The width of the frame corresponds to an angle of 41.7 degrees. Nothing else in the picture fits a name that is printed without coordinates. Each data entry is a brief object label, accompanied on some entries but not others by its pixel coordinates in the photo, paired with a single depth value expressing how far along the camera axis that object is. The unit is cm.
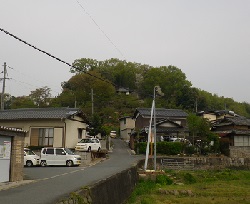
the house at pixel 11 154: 1510
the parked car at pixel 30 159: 2473
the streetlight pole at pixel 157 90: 2350
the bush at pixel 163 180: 2144
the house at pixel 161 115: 4744
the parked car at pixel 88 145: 3150
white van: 2517
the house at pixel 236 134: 3697
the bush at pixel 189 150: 3503
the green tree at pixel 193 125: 3653
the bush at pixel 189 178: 2501
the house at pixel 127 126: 5782
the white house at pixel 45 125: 3053
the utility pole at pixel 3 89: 4077
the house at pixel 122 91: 7243
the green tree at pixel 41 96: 5969
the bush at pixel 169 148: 3447
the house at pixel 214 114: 6209
